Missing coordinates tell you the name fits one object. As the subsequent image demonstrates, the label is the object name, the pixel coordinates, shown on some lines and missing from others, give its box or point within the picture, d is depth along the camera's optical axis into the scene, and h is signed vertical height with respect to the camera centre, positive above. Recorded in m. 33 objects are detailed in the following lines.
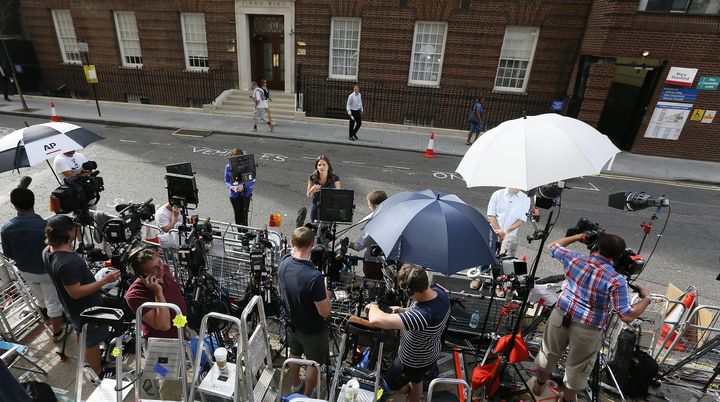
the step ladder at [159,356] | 3.21 -2.59
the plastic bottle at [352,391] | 2.91 -2.43
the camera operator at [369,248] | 5.30 -2.57
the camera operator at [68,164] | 6.28 -2.03
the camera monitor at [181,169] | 5.69 -1.76
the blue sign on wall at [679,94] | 13.91 -0.30
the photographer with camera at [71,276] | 3.57 -2.20
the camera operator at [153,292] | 3.28 -2.15
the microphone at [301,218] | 4.99 -2.04
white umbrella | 3.59 -0.74
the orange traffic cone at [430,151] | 13.80 -2.94
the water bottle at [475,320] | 4.57 -2.94
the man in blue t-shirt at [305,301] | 3.41 -2.14
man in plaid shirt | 3.57 -2.16
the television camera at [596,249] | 3.69 -1.62
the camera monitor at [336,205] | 5.14 -1.91
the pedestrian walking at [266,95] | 14.96 -1.56
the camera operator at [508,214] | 5.88 -2.12
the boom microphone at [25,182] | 4.54 -1.72
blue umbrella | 3.70 -1.65
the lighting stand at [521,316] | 3.77 -2.41
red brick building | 13.73 +0.31
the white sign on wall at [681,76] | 13.54 +0.33
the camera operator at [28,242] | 4.15 -2.19
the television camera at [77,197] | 4.82 -1.98
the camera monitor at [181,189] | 5.06 -1.83
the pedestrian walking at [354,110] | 14.33 -1.78
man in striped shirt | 3.22 -2.13
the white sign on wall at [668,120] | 14.29 -1.29
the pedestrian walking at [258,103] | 14.70 -1.86
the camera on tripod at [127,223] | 4.29 -2.05
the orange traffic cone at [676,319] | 4.64 -2.84
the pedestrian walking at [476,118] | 14.38 -1.74
